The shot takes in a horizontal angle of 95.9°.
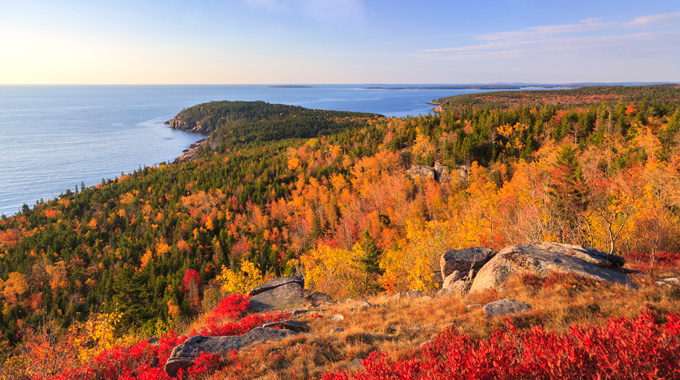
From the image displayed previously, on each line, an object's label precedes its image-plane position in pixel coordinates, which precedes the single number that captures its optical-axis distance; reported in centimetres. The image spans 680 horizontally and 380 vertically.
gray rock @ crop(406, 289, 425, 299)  1832
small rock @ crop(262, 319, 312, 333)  1327
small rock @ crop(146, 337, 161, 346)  1586
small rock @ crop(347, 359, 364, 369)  871
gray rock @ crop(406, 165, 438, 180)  9569
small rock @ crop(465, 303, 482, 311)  1248
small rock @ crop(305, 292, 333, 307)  2160
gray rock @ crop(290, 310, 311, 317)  1714
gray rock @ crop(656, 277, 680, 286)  1158
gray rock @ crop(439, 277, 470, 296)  1732
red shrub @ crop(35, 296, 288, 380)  1031
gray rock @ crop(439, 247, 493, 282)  1908
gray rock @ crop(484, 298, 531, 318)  1076
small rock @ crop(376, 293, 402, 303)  1858
